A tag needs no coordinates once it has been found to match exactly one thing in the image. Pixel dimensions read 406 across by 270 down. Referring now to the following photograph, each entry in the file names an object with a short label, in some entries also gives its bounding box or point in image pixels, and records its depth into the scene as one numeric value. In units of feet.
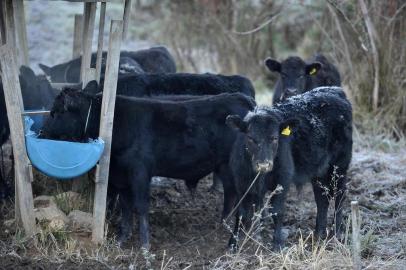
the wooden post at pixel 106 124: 47.37
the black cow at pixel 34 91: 64.18
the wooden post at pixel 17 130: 46.70
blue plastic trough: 46.57
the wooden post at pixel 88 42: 56.80
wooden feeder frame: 46.88
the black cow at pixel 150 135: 51.85
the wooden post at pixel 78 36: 75.31
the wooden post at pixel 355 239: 38.09
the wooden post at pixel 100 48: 56.08
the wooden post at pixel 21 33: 66.28
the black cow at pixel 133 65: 76.74
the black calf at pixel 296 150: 48.32
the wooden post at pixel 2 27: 50.19
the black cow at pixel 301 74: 72.02
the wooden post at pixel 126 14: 49.98
